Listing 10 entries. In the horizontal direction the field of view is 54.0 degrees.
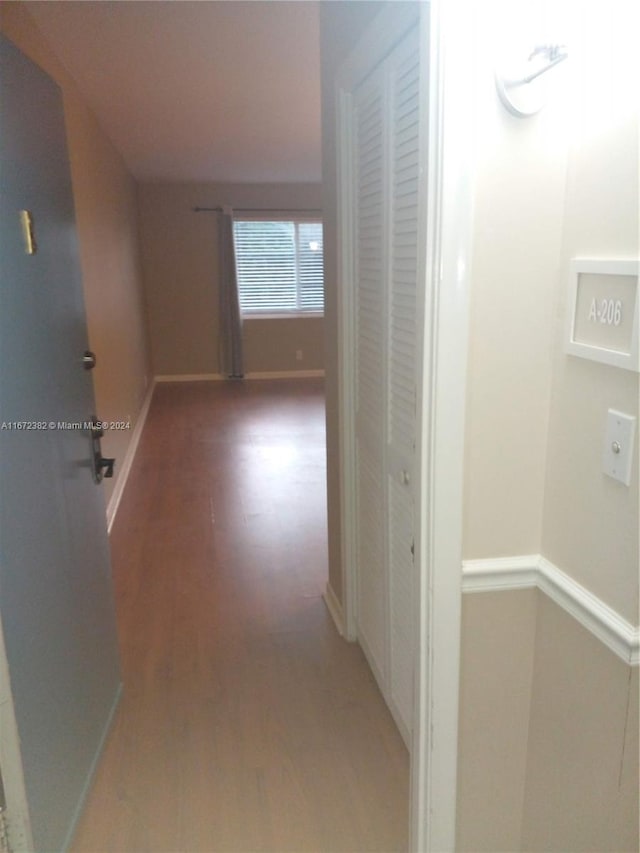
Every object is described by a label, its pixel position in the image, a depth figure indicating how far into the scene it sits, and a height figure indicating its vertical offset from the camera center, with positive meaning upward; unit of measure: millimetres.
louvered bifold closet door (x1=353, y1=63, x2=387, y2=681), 1774 -252
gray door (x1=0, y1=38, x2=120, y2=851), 1309 -444
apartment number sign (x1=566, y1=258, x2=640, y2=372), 960 -66
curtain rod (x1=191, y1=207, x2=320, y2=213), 7398 +805
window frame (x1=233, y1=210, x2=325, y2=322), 7477 +690
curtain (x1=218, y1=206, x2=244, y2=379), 7383 -320
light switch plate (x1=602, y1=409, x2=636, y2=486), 983 -274
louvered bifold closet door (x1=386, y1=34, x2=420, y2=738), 1485 -221
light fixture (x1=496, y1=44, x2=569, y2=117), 1009 +306
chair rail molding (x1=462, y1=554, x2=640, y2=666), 1037 -585
